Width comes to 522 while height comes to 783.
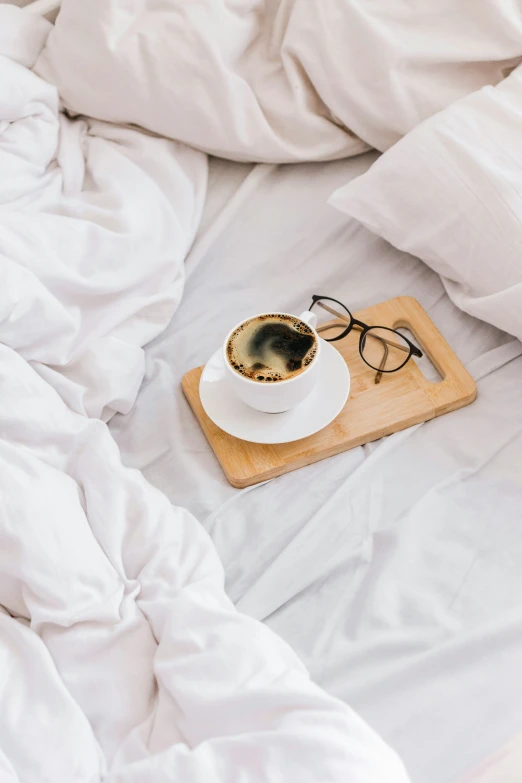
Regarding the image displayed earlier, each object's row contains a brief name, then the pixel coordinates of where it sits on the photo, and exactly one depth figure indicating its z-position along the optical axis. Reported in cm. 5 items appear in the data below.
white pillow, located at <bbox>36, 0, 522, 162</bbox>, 83
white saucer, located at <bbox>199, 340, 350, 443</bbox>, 69
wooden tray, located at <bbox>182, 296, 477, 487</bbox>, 69
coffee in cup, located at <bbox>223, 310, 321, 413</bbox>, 66
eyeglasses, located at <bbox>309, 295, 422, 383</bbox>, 75
